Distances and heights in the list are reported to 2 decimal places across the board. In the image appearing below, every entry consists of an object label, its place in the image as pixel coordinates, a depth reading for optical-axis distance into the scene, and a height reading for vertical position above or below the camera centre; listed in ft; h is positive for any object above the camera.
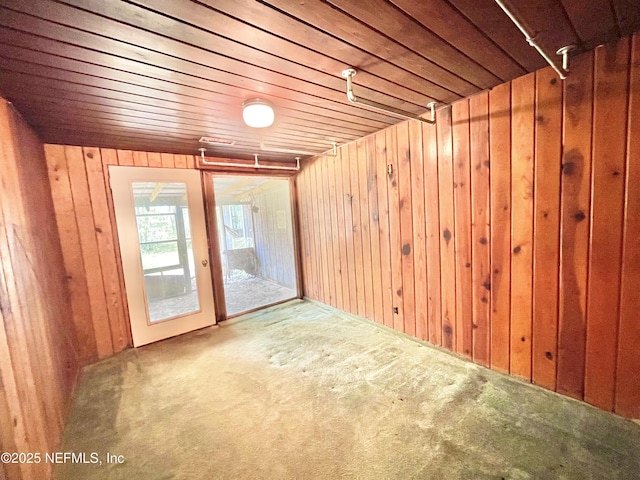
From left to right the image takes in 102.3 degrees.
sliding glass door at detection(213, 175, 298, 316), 16.20 -1.84
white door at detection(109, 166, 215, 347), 9.19 -0.92
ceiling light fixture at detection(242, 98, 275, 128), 5.86 +2.45
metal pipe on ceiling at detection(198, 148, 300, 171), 10.27 +2.44
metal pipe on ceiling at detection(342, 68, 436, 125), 4.94 +2.34
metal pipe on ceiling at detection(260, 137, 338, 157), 9.71 +2.73
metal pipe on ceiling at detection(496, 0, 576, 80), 3.38 +2.48
